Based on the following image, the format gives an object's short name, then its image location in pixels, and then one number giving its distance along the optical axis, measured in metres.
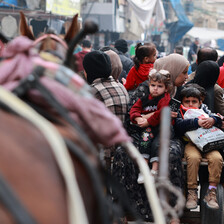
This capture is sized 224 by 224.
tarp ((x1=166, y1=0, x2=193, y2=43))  27.39
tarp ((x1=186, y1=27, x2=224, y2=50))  38.83
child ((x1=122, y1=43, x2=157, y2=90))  6.30
